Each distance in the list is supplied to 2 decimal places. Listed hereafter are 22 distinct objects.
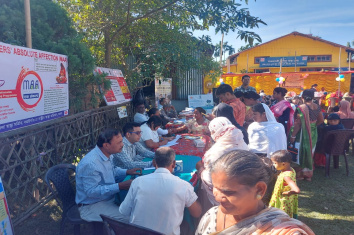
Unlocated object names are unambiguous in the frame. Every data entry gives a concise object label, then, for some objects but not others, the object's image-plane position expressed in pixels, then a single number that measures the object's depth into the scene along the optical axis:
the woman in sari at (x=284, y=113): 4.93
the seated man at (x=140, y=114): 5.86
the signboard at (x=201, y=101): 10.40
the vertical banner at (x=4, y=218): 2.24
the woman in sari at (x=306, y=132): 4.85
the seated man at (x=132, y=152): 3.56
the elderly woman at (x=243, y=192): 1.14
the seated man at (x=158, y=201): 2.17
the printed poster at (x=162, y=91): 8.83
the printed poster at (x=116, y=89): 5.57
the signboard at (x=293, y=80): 16.25
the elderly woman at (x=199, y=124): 5.54
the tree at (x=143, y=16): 5.15
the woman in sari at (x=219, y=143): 2.72
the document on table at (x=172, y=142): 4.71
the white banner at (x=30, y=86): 2.73
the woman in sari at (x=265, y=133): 3.60
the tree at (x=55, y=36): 3.67
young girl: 3.07
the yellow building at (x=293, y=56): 28.83
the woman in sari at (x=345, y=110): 7.12
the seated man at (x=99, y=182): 2.75
